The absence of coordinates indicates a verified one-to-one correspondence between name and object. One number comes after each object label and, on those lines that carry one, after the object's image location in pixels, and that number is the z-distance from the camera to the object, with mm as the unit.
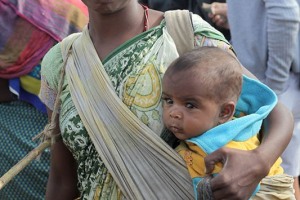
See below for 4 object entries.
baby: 2016
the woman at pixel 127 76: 2119
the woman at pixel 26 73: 3402
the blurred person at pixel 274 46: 3670
